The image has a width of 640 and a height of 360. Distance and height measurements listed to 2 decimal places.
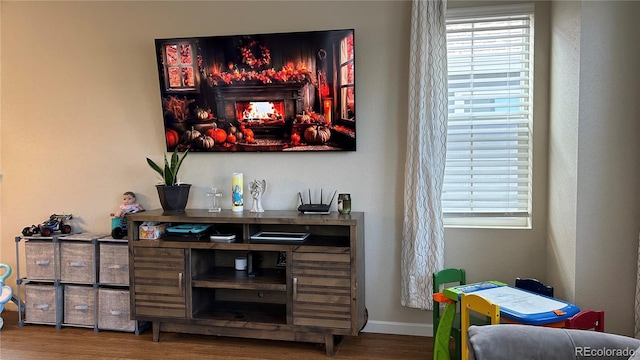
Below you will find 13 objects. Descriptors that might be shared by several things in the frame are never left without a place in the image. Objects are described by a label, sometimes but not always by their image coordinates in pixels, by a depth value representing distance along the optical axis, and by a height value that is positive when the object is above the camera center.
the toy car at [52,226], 3.50 -0.48
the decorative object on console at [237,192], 3.25 -0.22
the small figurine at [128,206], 3.47 -0.33
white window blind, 3.10 +0.29
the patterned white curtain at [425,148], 2.99 +0.06
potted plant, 3.26 -0.19
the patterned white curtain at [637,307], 2.44 -0.77
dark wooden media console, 2.88 -0.75
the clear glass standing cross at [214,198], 3.38 -0.27
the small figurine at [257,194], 3.26 -0.23
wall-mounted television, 3.13 +0.45
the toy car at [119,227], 3.37 -0.47
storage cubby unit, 3.33 -0.86
